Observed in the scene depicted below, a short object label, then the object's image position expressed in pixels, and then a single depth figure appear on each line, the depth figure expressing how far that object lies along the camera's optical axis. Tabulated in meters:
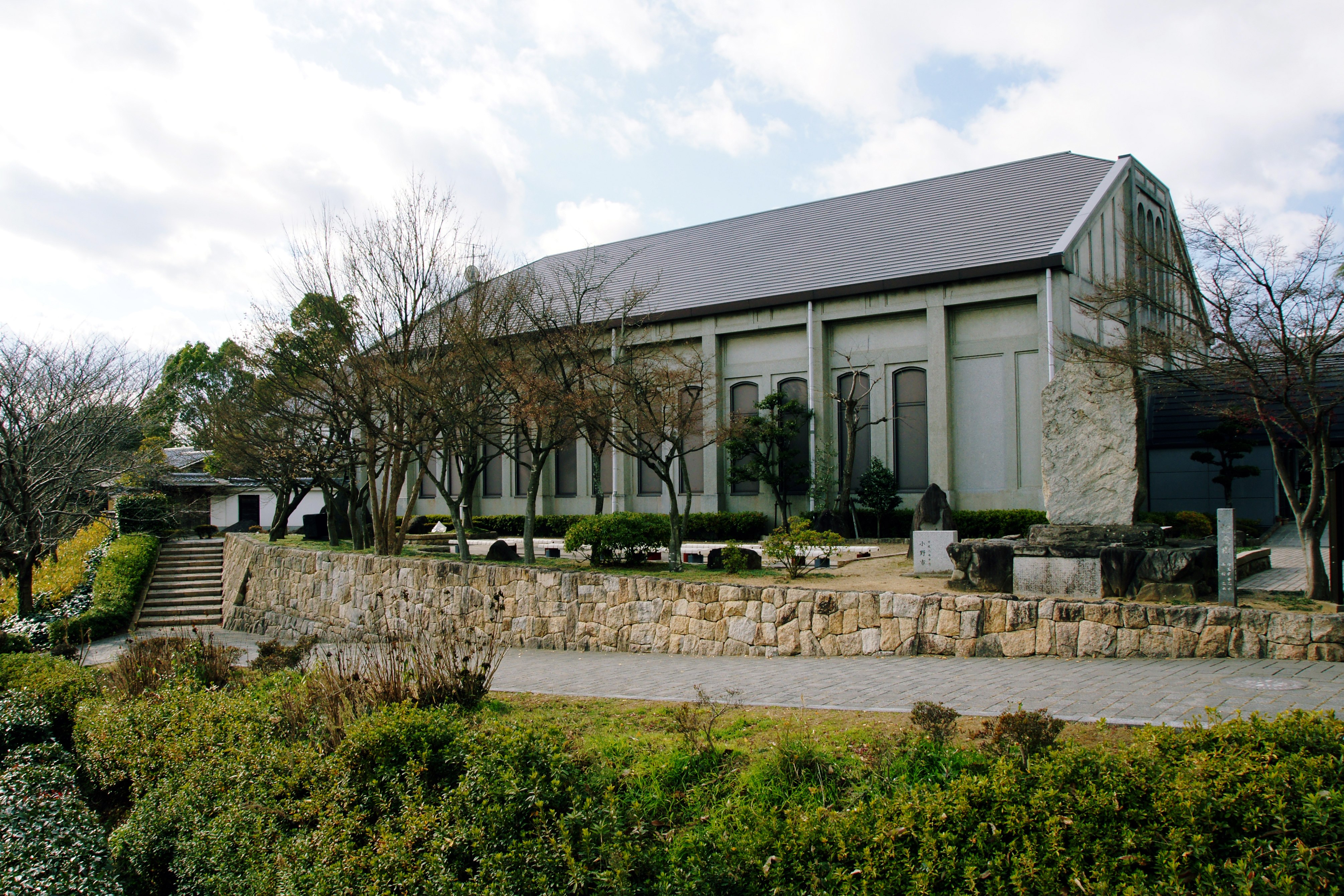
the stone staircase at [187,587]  22.64
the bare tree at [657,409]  14.63
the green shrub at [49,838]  5.01
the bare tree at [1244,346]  9.83
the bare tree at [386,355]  17.20
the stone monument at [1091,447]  10.90
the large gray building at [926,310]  21.66
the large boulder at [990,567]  10.64
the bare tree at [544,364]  14.81
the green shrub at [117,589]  18.72
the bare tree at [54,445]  17.20
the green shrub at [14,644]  11.96
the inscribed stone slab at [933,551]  12.39
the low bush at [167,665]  8.36
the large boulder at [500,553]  16.84
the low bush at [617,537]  14.44
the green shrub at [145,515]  26.95
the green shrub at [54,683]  7.62
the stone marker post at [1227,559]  9.06
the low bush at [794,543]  12.27
